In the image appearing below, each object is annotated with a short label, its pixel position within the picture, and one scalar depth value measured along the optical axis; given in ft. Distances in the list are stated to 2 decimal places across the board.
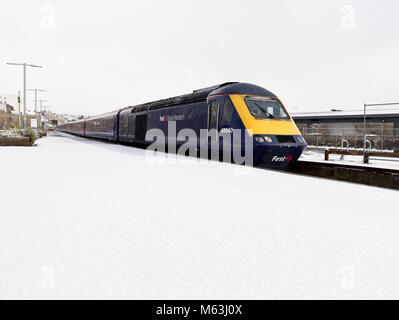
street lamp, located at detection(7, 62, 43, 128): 96.22
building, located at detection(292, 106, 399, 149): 94.07
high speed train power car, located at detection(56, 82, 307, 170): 34.14
